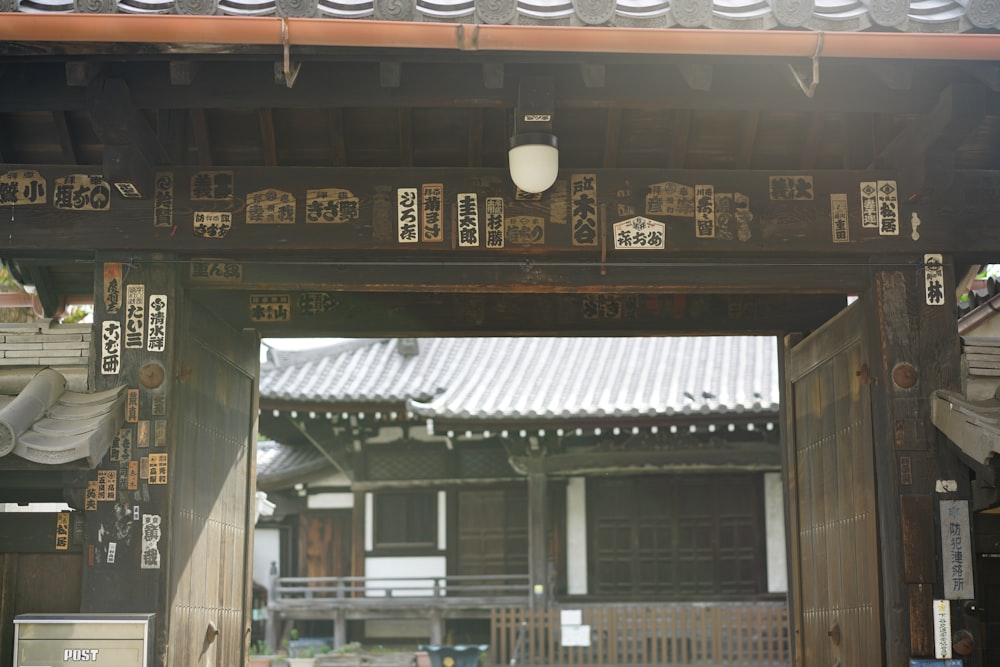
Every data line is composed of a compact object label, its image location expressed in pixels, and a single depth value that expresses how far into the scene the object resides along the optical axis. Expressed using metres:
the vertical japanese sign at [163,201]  7.78
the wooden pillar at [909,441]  7.40
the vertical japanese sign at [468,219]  7.83
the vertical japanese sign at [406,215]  7.83
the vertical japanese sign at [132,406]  7.57
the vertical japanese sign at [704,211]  7.88
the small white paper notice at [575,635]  17.11
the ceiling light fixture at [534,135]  7.03
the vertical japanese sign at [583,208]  7.86
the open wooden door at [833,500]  8.02
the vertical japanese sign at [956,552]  7.41
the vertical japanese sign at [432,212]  7.83
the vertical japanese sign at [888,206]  7.89
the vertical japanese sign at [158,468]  7.48
